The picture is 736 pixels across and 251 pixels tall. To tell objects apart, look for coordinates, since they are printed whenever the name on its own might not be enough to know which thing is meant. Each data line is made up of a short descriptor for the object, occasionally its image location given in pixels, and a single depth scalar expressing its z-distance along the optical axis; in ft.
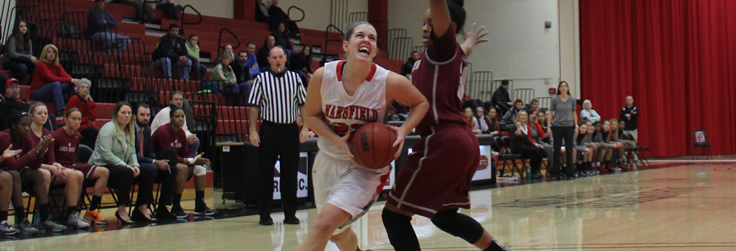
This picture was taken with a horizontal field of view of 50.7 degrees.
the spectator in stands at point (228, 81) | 41.60
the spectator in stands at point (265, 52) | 46.82
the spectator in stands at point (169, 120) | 28.14
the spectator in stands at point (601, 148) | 50.37
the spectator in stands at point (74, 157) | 22.79
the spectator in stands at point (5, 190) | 20.45
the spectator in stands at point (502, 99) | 55.57
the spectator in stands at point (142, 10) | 46.95
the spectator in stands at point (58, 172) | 21.93
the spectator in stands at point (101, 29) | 39.83
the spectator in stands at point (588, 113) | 54.85
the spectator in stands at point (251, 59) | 45.24
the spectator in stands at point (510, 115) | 51.30
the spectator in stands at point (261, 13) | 55.63
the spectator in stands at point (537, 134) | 44.88
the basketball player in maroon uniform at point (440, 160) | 11.72
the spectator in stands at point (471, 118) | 43.50
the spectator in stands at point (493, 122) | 47.60
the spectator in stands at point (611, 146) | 51.43
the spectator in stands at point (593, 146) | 48.95
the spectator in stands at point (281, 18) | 55.01
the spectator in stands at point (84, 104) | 28.48
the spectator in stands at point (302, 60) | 46.78
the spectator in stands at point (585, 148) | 48.03
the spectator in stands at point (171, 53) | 40.73
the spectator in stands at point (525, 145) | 43.38
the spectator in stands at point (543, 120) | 48.04
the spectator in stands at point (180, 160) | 24.95
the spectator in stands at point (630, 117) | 61.00
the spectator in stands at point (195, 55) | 42.52
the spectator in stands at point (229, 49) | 42.62
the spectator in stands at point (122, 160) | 23.35
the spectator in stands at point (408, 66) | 54.65
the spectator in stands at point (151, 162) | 24.34
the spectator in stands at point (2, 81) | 29.66
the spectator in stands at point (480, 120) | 47.24
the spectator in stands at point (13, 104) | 25.76
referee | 22.03
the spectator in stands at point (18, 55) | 33.14
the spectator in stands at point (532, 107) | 45.70
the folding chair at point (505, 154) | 42.57
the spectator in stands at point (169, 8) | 49.08
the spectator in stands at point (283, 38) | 49.39
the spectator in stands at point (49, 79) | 31.65
